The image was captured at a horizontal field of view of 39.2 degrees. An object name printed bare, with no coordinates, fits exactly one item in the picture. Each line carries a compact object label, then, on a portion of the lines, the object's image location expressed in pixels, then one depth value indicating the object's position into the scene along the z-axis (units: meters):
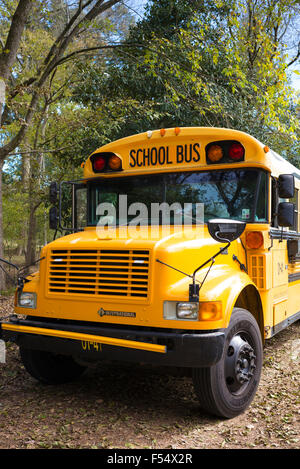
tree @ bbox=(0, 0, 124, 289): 8.11
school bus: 3.24
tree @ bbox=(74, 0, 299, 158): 9.77
